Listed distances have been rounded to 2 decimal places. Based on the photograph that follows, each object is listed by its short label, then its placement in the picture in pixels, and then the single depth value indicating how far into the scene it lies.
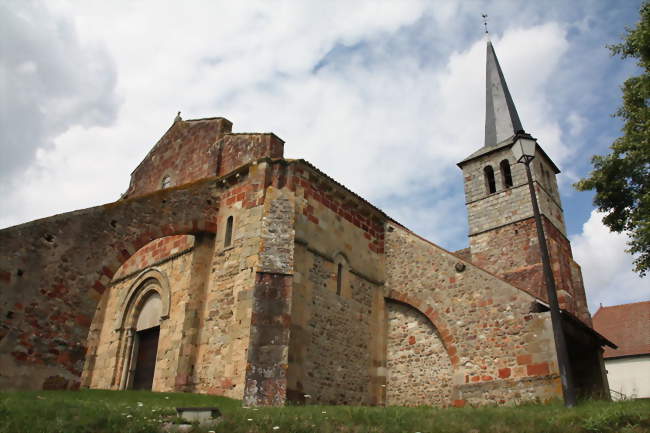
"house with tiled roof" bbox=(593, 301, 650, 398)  28.97
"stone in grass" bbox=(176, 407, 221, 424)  7.65
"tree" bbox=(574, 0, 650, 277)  12.59
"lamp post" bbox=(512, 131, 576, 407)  8.55
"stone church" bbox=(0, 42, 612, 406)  11.12
